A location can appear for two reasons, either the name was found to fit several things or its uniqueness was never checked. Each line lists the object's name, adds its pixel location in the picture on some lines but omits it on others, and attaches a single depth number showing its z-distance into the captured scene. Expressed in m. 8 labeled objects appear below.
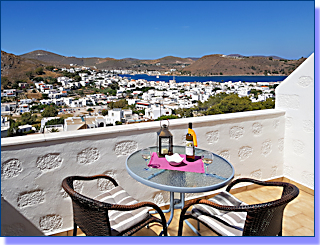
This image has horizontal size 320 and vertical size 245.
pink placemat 1.63
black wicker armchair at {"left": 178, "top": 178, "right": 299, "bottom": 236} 1.24
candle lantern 1.81
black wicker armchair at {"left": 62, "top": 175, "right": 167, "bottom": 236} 1.26
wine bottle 1.75
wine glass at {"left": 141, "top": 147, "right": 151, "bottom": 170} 1.81
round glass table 1.40
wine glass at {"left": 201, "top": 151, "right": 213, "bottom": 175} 1.72
